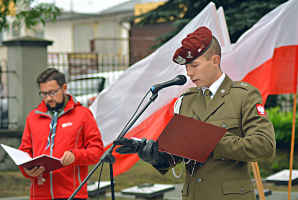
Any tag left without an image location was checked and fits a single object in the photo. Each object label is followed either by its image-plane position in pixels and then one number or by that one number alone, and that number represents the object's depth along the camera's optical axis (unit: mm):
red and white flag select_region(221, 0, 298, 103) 9445
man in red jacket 6871
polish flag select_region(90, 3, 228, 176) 9203
